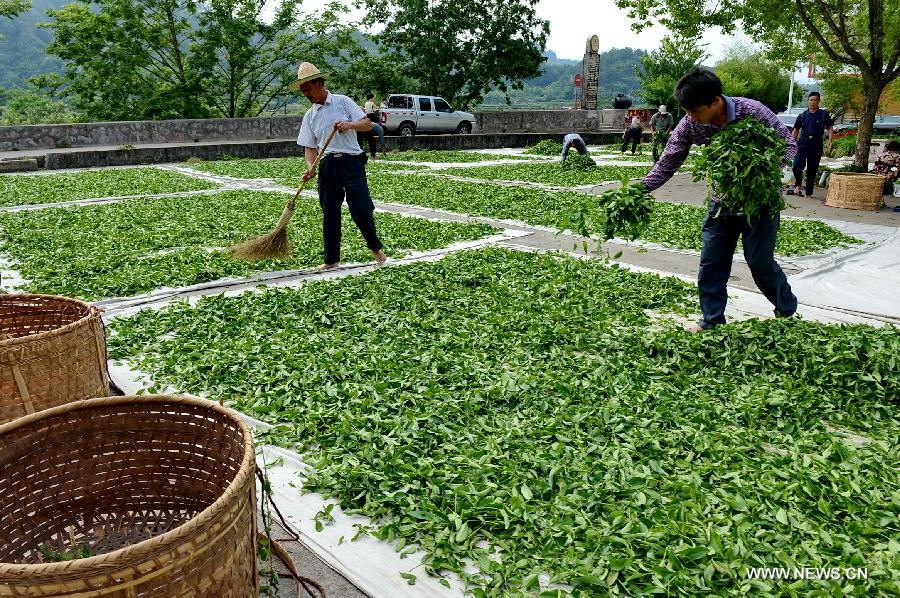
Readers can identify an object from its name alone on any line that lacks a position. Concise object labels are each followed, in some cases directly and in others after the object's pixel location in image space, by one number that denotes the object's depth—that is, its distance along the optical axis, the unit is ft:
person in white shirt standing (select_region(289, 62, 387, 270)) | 18.71
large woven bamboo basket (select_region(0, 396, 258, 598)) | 6.20
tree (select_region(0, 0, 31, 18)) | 71.97
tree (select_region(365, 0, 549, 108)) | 108.17
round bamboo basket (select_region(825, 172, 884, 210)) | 31.45
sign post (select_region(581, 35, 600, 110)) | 87.92
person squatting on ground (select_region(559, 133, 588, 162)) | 50.16
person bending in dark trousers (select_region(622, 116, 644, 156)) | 65.21
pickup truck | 76.33
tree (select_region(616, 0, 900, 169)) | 40.19
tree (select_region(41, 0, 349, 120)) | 81.82
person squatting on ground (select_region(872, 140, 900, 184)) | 36.68
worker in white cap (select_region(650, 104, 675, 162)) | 60.11
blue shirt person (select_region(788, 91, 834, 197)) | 34.83
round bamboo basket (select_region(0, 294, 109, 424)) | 8.00
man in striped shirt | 12.59
